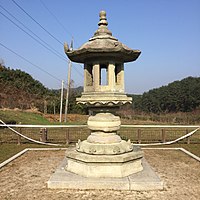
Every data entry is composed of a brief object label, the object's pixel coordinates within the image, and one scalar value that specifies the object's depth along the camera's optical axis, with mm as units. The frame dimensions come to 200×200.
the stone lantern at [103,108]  5785
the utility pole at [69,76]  25569
